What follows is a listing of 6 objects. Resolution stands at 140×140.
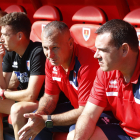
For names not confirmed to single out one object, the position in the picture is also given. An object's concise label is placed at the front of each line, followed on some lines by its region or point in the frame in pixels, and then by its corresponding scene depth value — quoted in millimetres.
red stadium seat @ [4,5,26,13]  6652
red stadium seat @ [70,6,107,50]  4457
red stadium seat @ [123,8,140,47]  3828
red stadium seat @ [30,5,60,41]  5391
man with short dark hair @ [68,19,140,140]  2900
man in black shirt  4352
